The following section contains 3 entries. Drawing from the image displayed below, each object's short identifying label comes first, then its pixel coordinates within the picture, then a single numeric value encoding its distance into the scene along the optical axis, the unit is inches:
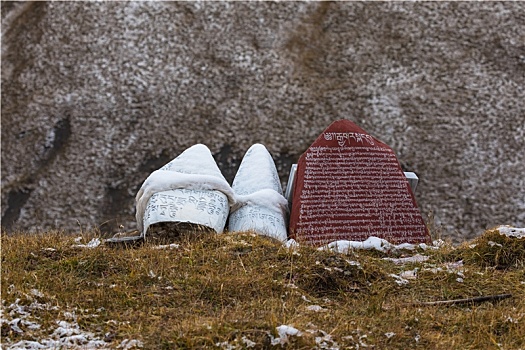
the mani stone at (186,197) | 275.6
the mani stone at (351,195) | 298.2
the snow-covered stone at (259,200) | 295.3
